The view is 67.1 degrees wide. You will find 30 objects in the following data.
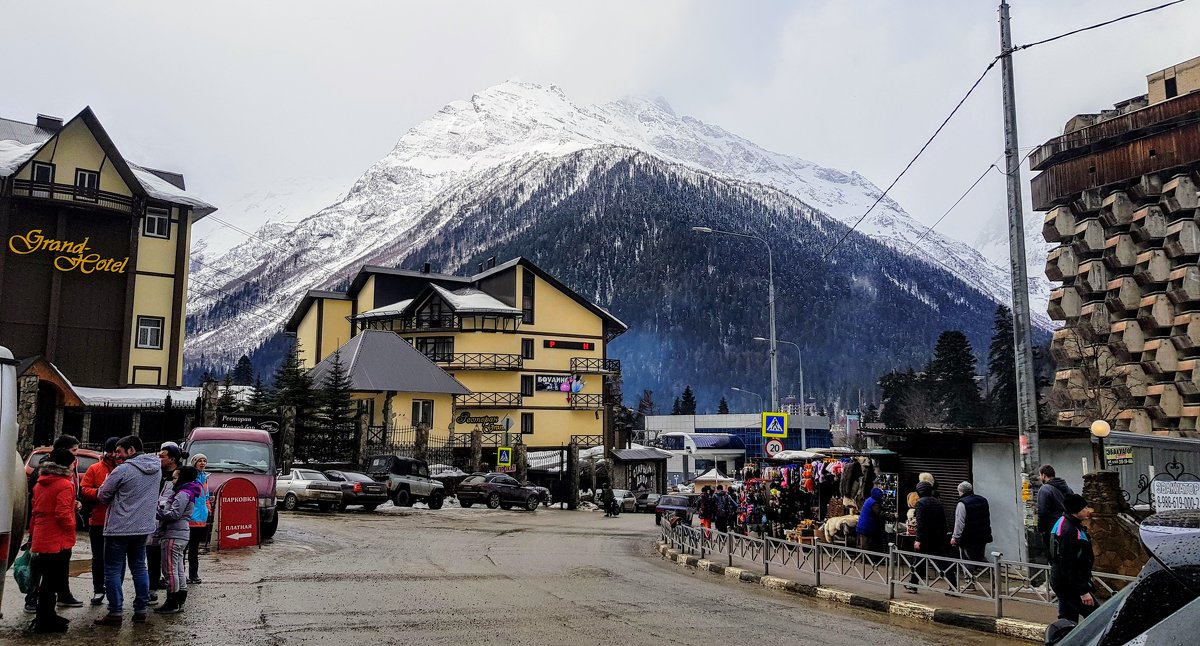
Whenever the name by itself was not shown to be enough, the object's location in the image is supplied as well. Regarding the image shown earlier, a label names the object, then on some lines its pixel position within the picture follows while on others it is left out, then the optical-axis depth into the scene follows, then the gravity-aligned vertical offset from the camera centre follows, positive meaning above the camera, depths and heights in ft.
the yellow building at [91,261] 135.13 +24.93
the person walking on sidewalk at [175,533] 31.96 -3.91
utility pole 44.24 +6.77
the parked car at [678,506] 112.96 -11.33
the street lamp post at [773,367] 98.22 +6.78
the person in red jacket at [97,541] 31.76 -4.20
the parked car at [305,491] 95.76 -7.00
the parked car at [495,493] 125.70 -9.34
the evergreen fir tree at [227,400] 145.48 +4.00
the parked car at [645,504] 160.86 -13.66
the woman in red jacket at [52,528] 27.66 -3.26
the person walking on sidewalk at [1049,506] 35.63 -3.04
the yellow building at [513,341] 209.87 +20.20
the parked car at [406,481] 115.34 -7.21
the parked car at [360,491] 100.83 -7.38
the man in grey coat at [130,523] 29.32 -3.23
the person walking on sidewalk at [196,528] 38.47 -4.54
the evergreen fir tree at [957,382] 254.68 +13.14
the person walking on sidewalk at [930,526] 45.78 -4.97
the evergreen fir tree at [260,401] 151.33 +4.15
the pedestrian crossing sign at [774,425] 92.02 +0.20
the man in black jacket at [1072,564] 28.14 -4.19
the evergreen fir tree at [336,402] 146.00 +3.68
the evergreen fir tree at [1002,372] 239.30 +15.65
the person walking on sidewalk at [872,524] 49.75 -5.29
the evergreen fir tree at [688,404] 486.38 +12.18
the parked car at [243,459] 61.82 -2.42
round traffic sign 89.51 -2.07
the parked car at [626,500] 156.66 -12.84
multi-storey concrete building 164.04 +32.98
